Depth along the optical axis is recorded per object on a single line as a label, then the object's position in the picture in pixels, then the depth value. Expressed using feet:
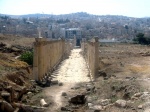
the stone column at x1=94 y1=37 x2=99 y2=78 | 62.66
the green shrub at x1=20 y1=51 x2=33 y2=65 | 84.38
